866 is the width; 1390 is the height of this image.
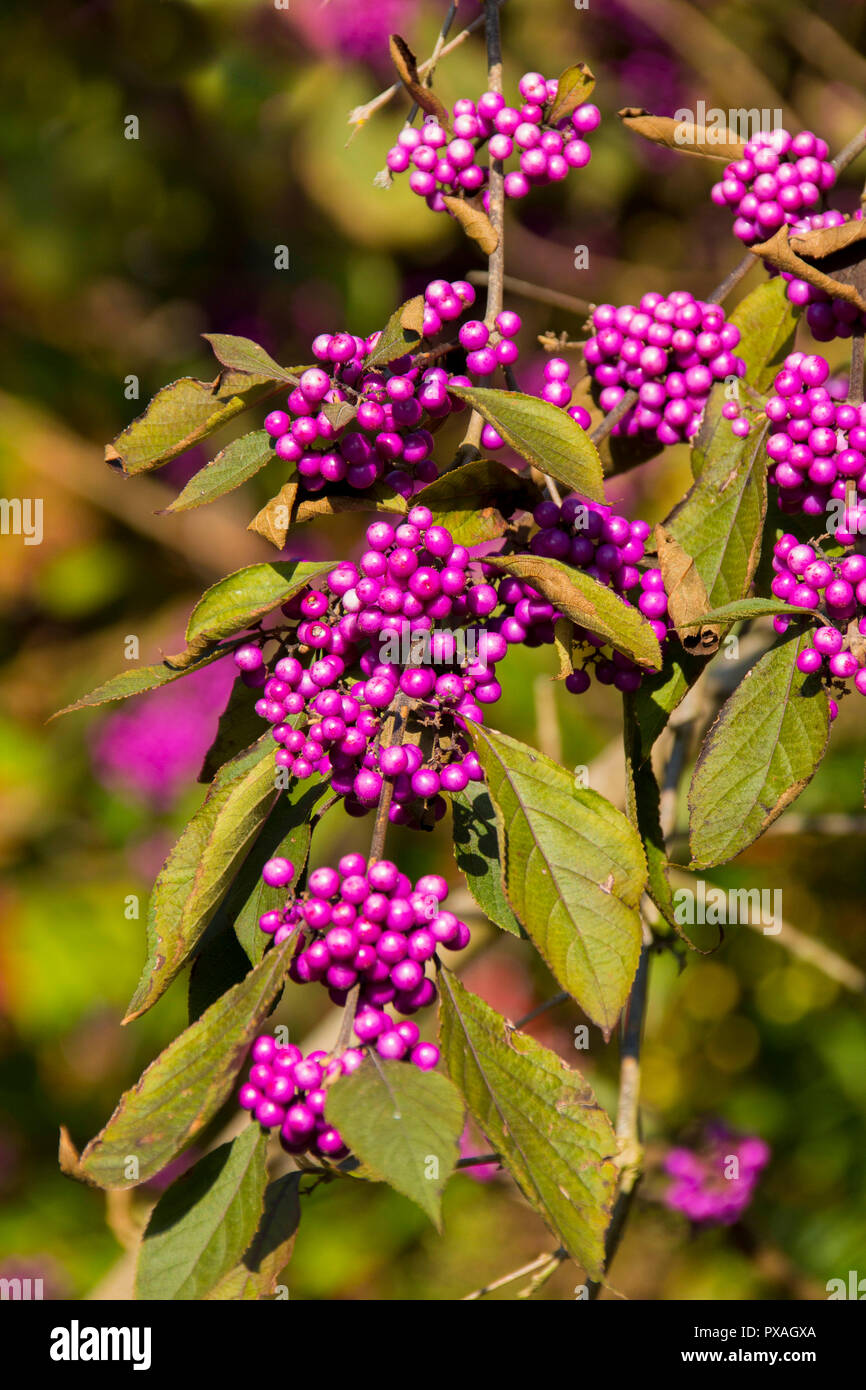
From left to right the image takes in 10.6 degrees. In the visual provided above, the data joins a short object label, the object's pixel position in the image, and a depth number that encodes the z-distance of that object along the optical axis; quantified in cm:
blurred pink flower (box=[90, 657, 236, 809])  219
